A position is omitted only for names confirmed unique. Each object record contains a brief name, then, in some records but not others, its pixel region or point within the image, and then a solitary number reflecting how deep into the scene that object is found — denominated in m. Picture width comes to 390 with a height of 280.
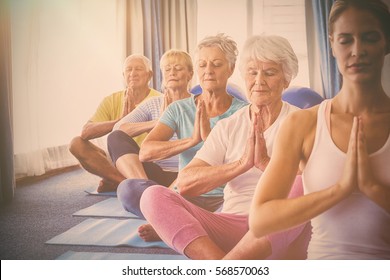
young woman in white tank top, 2.21
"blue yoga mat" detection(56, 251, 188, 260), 2.42
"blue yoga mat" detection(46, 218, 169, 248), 2.45
